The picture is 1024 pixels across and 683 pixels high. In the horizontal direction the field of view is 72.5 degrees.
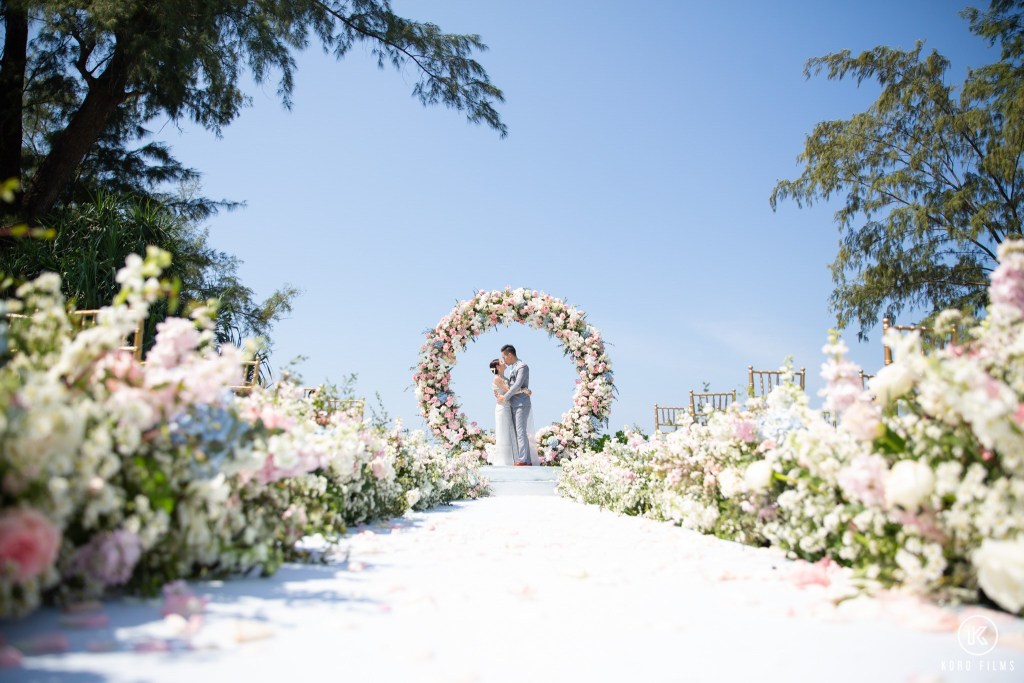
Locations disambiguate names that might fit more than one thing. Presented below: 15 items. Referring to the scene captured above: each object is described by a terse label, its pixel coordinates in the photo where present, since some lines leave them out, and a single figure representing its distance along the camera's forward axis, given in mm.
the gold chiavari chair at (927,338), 3297
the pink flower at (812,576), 2643
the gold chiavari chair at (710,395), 12055
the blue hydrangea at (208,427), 2340
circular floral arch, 12609
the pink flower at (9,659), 1452
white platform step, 11273
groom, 11492
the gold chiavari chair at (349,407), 5946
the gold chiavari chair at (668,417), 13118
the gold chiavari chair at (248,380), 5877
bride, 11688
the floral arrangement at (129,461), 1726
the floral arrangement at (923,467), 1983
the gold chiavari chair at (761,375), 9836
